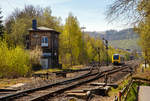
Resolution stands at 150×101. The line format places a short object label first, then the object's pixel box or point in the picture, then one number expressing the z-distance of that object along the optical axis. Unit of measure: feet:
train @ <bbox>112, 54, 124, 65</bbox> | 184.28
